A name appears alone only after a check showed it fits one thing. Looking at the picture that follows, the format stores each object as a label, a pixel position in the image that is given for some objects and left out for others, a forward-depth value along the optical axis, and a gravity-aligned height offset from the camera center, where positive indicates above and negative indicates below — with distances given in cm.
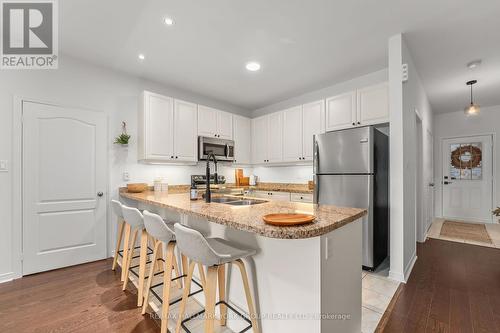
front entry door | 500 -27
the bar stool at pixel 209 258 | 122 -52
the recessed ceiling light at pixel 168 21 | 208 +137
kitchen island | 115 -58
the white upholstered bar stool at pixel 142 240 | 196 -67
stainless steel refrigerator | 255 -12
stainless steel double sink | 216 -34
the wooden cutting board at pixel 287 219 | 107 -26
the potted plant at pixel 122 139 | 308 +39
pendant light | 360 +94
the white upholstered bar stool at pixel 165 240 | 153 -52
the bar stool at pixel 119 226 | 246 -71
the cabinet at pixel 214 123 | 383 +79
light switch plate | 240 +2
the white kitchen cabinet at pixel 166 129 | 320 +57
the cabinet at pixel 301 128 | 363 +65
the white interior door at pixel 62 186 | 257 -23
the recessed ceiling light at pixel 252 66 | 293 +135
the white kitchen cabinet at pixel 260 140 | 443 +56
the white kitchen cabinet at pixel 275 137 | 417 +56
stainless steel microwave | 378 +35
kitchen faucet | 196 -23
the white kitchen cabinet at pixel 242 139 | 440 +57
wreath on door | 512 +23
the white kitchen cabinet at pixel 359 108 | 287 +82
